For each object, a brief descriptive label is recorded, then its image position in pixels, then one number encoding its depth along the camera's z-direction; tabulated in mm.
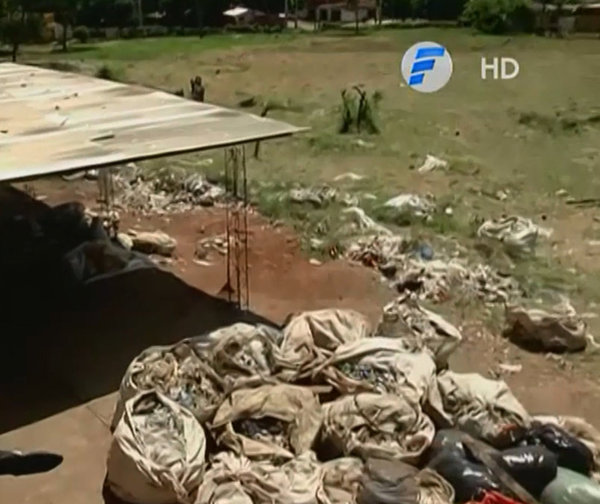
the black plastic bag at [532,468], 4113
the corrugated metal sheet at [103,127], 5668
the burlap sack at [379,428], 4289
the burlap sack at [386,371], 4641
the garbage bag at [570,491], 4039
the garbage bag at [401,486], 3871
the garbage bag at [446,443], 4270
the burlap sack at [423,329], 5338
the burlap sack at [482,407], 4531
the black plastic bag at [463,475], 4031
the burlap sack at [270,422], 4359
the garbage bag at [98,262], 7398
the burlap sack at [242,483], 3990
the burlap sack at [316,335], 5086
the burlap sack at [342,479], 4012
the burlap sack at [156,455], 4184
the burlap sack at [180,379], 4699
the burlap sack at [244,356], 4875
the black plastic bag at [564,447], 4305
